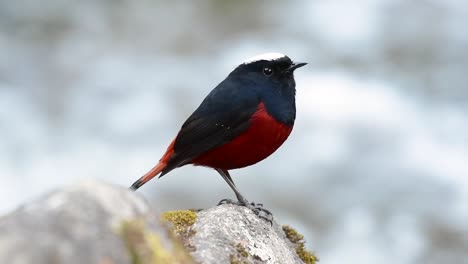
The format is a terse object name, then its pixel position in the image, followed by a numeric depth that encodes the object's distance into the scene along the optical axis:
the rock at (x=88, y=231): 4.40
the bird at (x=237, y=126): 9.17
